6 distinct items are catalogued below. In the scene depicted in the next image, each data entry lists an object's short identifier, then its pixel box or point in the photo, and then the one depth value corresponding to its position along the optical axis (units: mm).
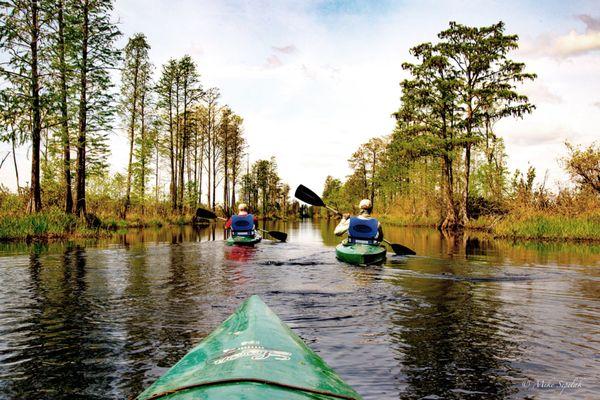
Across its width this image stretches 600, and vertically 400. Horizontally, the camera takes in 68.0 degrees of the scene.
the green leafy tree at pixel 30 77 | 18000
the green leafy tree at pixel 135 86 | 34219
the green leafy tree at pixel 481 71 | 27438
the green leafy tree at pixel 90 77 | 21453
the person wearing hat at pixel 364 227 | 12055
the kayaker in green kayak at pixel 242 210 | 16612
